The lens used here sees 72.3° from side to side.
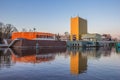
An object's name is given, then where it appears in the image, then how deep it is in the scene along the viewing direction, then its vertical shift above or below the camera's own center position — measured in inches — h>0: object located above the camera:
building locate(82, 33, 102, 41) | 2677.8 +119.5
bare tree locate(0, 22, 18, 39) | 2016.4 +262.0
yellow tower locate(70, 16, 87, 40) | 2529.3 +425.2
